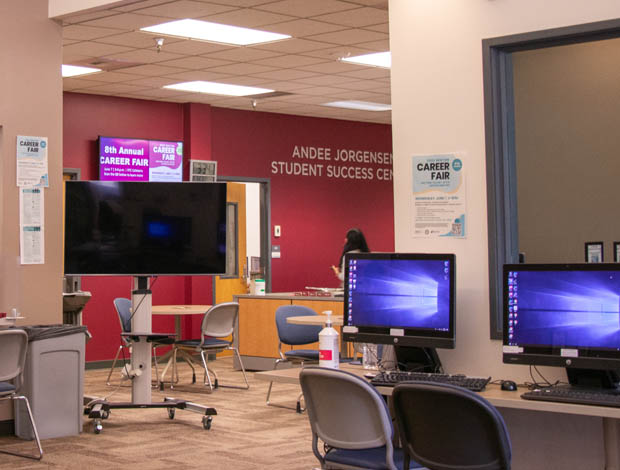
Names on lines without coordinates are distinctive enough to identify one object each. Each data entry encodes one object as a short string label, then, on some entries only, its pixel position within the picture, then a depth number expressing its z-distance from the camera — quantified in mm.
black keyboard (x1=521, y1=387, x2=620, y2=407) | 3447
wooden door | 12523
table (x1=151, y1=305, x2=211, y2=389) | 9328
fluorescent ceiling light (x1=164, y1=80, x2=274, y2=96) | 10930
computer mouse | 3949
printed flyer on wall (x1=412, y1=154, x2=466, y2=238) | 4480
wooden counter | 10461
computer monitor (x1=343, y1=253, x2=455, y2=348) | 4281
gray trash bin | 6742
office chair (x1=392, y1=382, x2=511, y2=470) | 3389
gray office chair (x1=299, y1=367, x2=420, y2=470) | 3762
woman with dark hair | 9758
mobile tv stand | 7191
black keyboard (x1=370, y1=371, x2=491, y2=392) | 3947
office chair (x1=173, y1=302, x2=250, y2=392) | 9250
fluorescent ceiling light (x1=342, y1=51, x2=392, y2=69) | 9516
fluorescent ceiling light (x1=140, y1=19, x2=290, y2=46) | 8273
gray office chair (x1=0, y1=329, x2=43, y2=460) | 5988
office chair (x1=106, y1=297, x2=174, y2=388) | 9211
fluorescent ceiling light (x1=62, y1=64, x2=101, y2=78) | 9875
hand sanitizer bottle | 4395
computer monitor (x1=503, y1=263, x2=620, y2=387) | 3756
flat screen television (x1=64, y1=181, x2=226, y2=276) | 7141
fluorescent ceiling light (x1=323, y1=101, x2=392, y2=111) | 12383
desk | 3430
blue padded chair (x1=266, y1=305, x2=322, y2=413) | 8359
